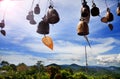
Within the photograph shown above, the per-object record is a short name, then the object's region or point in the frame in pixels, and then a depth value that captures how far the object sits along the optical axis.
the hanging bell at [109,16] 0.83
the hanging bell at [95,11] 0.78
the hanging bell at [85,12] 0.74
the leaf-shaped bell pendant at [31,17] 0.95
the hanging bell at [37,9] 0.97
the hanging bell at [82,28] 0.74
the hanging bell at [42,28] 0.77
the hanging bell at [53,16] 0.72
